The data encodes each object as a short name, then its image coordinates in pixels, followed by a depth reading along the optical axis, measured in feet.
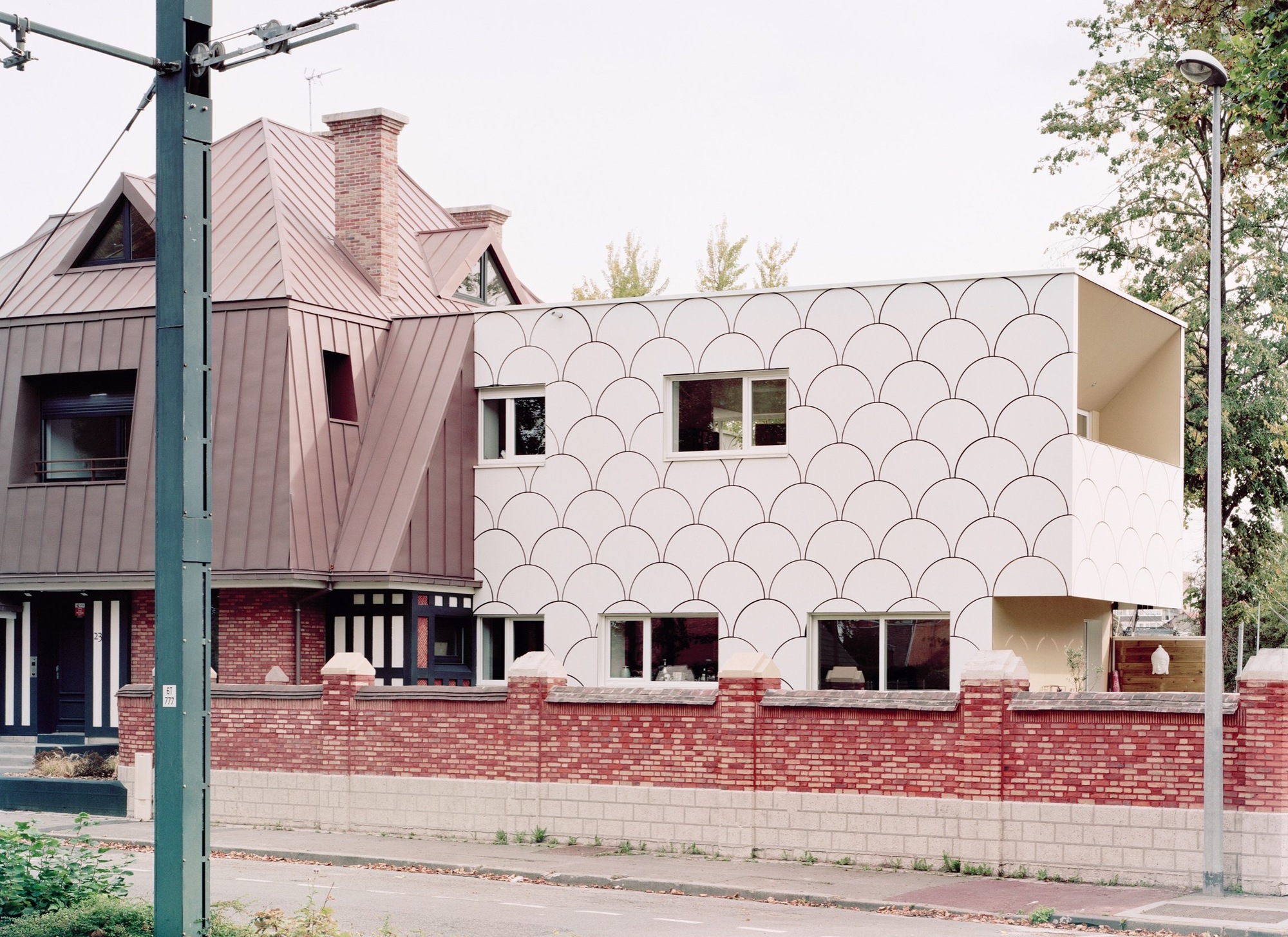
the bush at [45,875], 37.42
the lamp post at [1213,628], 48.01
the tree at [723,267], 164.14
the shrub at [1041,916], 45.06
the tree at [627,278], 165.89
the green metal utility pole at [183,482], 31.24
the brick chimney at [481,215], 110.11
